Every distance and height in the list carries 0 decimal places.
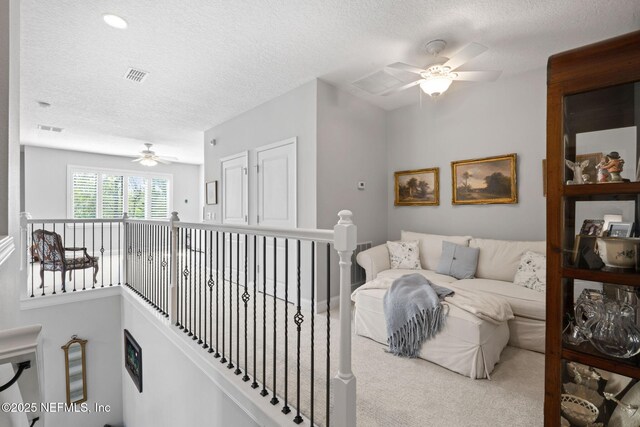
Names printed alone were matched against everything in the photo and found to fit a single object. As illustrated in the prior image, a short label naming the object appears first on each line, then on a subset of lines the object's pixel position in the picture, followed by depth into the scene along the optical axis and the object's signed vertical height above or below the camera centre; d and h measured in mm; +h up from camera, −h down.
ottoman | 2074 -1011
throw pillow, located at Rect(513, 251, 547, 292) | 2814 -608
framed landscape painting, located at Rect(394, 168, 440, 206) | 4176 +377
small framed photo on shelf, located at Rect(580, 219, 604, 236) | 1151 -63
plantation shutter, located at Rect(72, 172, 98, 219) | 7254 +517
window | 7301 +566
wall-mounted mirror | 4219 -2357
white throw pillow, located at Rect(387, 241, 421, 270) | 3790 -568
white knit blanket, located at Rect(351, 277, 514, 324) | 2127 -711
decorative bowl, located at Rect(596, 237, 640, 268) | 1062 -149
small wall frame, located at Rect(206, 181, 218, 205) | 5434 +414
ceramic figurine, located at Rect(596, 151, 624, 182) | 1098 +172
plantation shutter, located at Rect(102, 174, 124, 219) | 7699 +500
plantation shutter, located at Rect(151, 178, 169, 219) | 8555 +484
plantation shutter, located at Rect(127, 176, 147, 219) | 8125 +518
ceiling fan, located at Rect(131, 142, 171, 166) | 6266 +1242
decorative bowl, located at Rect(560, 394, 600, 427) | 1153 -807
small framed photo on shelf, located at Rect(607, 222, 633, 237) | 1093 -68
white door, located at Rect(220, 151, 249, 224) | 4609 +428
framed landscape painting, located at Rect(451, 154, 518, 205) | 3533 +413
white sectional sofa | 2109 -819
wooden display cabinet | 1070 +73
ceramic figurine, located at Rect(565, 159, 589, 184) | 1176 +181
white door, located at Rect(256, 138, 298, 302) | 3818 +246
